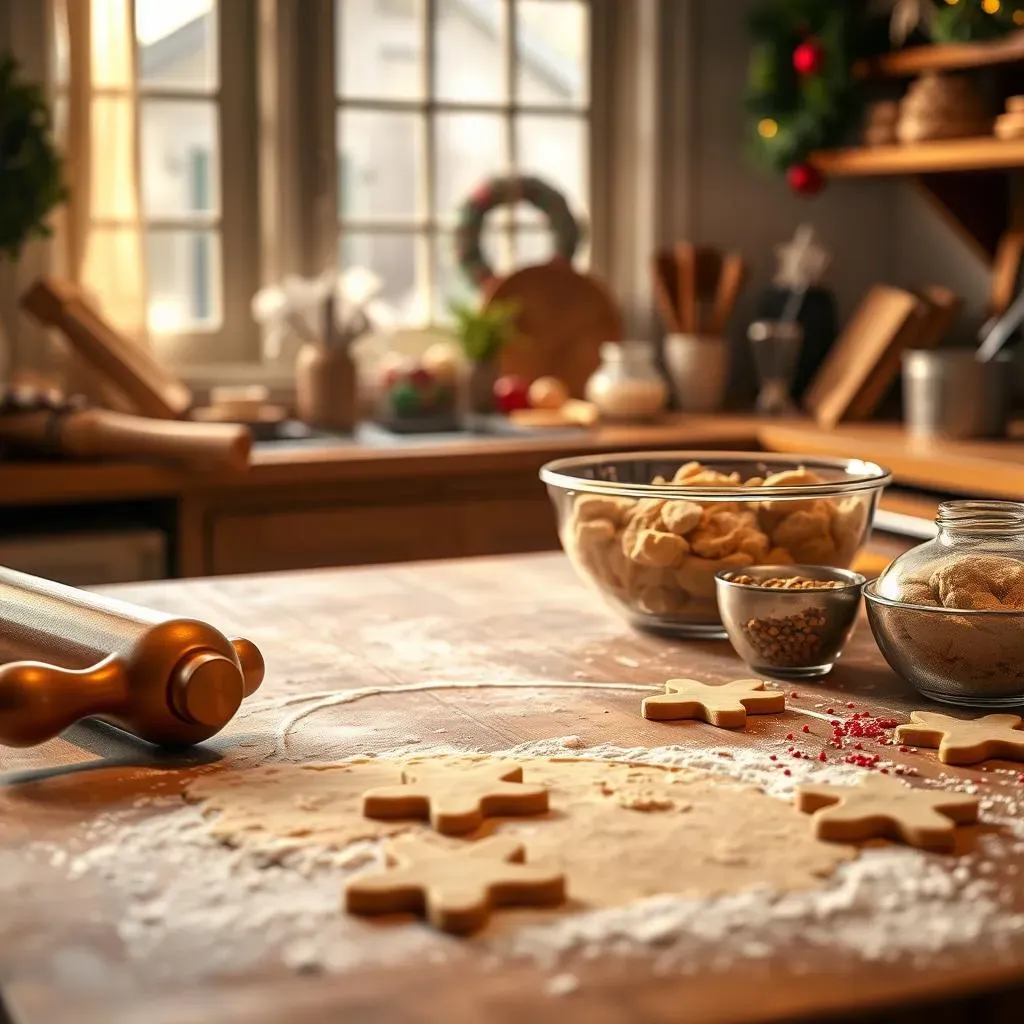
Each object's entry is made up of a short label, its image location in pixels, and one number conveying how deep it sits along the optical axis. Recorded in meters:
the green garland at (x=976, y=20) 3.03
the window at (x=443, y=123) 3.59
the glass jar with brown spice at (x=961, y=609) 1.07
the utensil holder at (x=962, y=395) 2.90
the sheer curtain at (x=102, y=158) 3.09
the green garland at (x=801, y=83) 3.51
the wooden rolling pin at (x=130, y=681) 0.94
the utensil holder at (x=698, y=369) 3.57
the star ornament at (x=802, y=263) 3.59
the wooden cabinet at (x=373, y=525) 2.70
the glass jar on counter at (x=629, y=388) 3.27
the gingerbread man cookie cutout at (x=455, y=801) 0.85
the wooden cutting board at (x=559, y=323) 3.56
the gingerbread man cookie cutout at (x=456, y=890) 0.72
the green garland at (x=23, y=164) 2.93
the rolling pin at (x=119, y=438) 2.56
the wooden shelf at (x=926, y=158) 3.09
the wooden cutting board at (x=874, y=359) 3.31
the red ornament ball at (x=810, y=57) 3.52
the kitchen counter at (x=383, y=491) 2.60
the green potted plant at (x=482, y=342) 3.37
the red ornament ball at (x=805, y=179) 3.64
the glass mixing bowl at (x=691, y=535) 1.29
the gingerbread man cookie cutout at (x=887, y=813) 0.83
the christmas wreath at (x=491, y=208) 3.56
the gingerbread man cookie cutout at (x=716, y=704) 1.06
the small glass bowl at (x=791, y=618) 1.15
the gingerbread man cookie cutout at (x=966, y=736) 0.98
